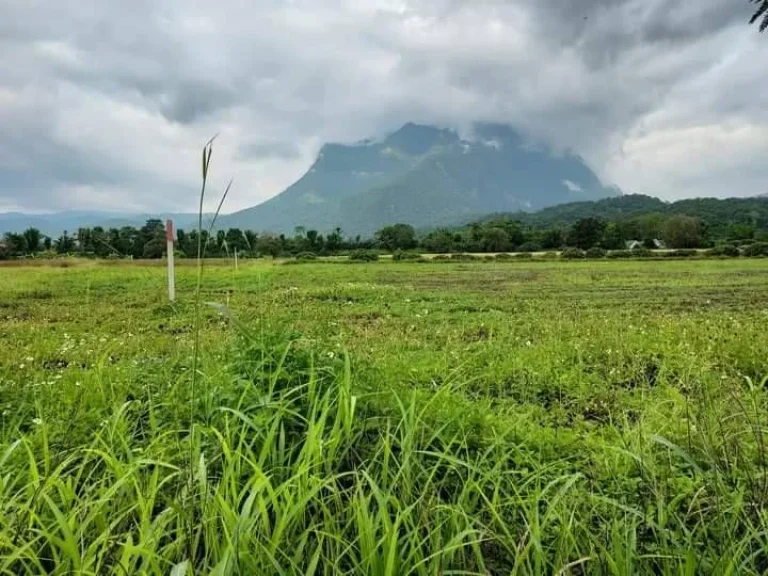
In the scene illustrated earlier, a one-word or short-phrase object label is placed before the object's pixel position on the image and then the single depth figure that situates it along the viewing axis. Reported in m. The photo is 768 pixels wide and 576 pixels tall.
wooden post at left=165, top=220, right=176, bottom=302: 6.08
